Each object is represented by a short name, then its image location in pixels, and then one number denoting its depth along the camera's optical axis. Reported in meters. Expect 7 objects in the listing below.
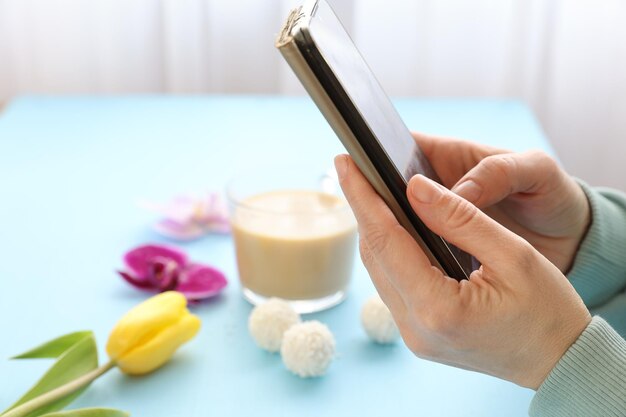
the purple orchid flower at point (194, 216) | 1.06
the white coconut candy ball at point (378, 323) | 0.82
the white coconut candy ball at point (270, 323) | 0.80
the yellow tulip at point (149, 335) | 0.76
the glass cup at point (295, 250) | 0.87
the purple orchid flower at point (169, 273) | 0.92
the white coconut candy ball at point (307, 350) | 0.76
